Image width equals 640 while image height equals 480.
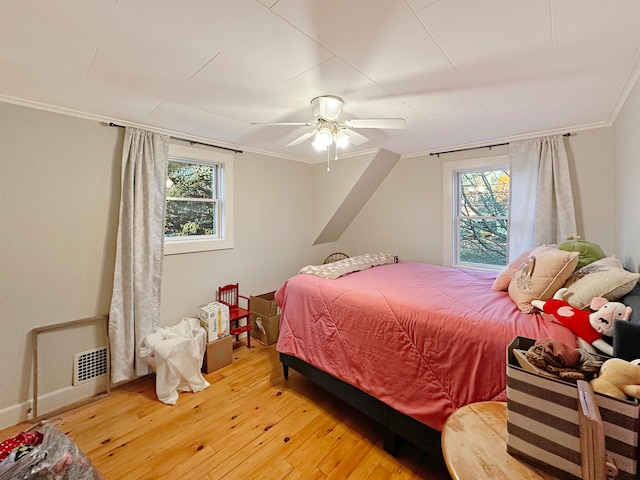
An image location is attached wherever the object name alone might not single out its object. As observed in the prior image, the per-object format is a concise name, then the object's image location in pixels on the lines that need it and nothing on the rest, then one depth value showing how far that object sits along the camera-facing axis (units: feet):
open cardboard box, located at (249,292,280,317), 10.43
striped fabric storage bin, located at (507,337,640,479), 1.91
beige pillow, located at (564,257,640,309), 4.21
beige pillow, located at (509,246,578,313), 5.07
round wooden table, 2.33
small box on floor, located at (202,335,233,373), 8.61
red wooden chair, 9.84
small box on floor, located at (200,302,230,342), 8.80
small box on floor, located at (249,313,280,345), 10.44
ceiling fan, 6.26
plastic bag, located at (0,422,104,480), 3.62
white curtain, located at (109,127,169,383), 7.61
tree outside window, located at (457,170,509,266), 10.34
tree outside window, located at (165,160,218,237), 9.41
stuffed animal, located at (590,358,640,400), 2.08
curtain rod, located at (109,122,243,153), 7.61
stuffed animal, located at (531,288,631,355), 3.72
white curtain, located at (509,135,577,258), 8.37
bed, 4.48
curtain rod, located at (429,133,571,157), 8.57
